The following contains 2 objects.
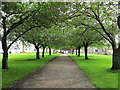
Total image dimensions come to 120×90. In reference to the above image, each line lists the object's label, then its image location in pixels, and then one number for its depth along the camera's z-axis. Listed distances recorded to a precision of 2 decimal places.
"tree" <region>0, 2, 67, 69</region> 9.38
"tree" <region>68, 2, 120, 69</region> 10.34
